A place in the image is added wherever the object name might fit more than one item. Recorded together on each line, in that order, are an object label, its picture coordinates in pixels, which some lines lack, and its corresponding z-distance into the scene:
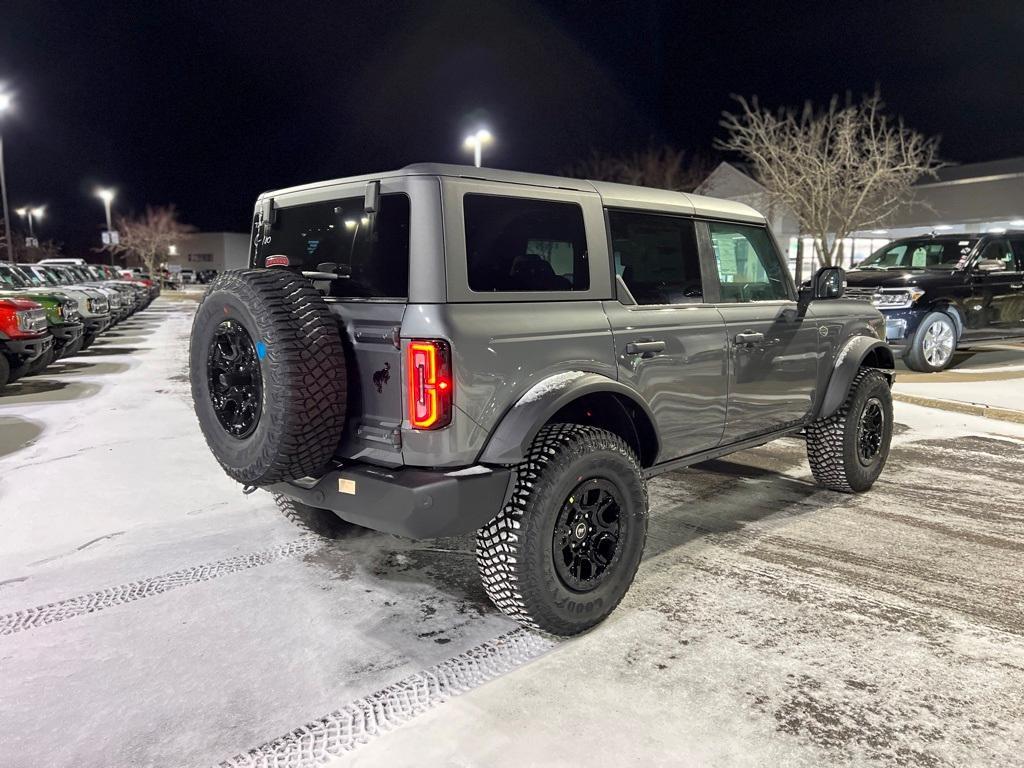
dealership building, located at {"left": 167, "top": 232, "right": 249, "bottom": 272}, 88.19
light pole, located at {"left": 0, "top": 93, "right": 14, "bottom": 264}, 22.67
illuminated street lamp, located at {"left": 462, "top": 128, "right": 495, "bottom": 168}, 17.47
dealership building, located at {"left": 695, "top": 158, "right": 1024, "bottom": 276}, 24.69
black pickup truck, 11.11
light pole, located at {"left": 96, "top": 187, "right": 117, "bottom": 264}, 49.64
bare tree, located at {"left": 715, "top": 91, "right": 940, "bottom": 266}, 18.83
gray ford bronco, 3.12
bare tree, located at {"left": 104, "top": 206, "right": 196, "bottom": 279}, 66.44
